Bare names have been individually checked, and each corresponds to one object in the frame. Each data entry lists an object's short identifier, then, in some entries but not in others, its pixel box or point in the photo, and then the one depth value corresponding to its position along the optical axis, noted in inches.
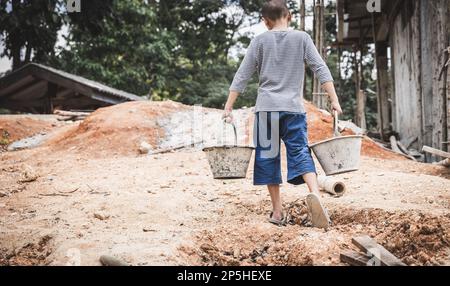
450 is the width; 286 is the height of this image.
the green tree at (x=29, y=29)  580.8
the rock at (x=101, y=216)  140.0
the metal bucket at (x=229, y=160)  145.0
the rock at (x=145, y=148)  318.3
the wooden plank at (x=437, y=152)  221.9
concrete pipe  168.9
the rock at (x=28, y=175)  221.4
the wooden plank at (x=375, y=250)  91.9
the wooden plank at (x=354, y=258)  95.1
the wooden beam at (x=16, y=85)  570.6
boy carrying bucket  131.4
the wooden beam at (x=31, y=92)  594.9
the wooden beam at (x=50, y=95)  590.2
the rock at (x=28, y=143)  374.1
